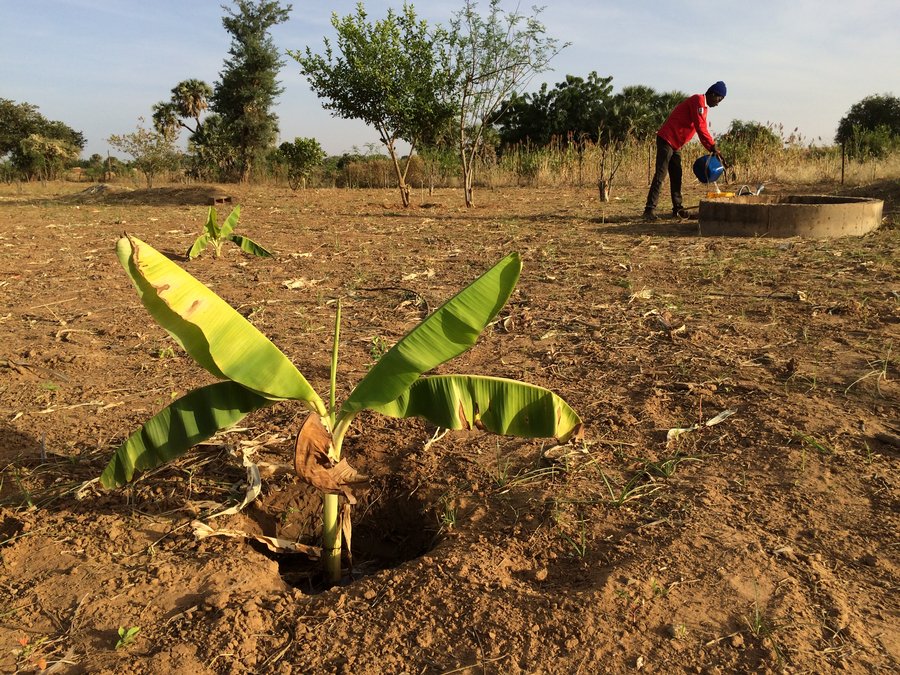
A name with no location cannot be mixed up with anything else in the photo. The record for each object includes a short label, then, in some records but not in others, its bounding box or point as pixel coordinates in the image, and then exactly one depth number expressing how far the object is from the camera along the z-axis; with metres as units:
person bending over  9.70
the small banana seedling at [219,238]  7.19
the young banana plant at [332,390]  1.96
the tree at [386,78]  14.27
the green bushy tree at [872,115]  37.12
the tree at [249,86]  25.75
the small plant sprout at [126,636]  1.89
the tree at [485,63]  13.53
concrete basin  8.31
